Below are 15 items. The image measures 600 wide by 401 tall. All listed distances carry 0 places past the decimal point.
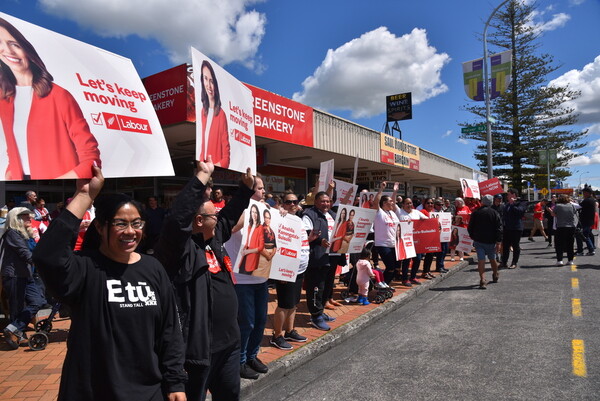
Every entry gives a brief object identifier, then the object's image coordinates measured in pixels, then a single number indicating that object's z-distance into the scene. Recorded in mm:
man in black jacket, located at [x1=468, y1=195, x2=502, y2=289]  8070
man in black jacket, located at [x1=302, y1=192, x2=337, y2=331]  5301
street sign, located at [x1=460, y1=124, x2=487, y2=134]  14453
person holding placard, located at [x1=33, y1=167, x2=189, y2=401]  1654
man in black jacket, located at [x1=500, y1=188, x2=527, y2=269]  10203
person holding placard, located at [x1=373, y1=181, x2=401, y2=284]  7484
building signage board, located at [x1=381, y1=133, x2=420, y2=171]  16641
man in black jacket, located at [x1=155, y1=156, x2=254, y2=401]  2207
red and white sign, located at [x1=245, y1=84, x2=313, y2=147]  9594
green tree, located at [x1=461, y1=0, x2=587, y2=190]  32344
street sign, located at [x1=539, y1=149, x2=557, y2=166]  30309
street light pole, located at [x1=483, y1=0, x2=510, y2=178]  16750
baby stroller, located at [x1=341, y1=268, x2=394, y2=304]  6783
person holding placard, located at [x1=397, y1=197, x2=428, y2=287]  8227
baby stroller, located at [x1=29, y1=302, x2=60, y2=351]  4660
